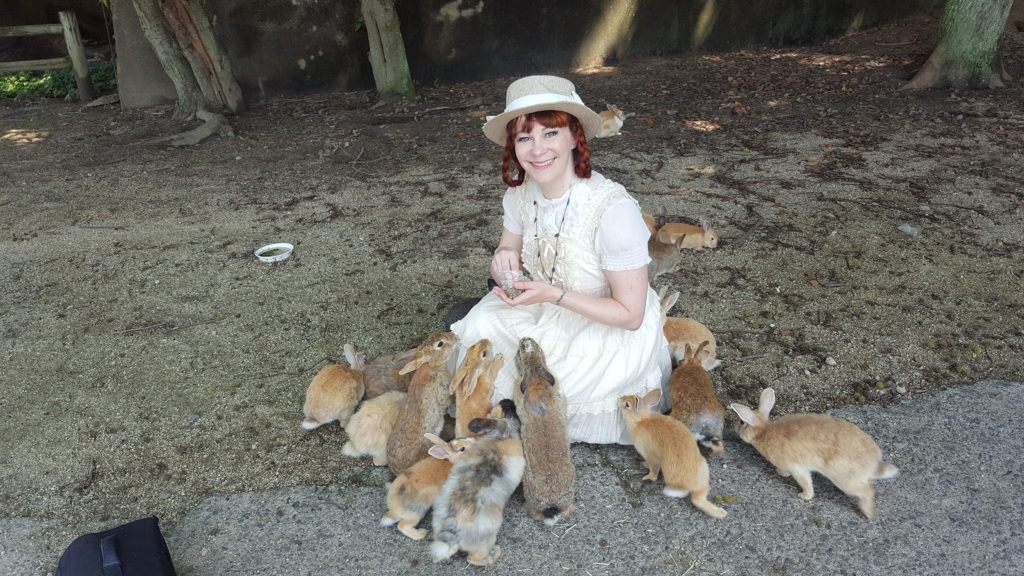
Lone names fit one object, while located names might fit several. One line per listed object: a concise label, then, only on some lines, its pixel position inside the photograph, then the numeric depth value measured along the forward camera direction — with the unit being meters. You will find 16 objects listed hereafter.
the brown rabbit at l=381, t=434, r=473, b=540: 2.68
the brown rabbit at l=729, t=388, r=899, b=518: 2.65
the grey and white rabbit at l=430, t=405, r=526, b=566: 2.55
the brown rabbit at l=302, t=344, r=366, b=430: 3.28
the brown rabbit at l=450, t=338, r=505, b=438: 3.00
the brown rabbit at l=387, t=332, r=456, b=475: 2.91
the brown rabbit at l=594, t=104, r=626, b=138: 7.16
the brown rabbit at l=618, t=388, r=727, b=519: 2.72
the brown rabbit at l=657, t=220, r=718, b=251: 4.90
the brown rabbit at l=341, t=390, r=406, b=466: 3.12
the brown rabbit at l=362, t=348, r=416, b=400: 3.47
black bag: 2.38
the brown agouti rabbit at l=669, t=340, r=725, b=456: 2.98
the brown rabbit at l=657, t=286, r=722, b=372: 3.54
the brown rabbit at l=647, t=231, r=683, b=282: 4.55
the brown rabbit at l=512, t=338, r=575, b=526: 2.69
